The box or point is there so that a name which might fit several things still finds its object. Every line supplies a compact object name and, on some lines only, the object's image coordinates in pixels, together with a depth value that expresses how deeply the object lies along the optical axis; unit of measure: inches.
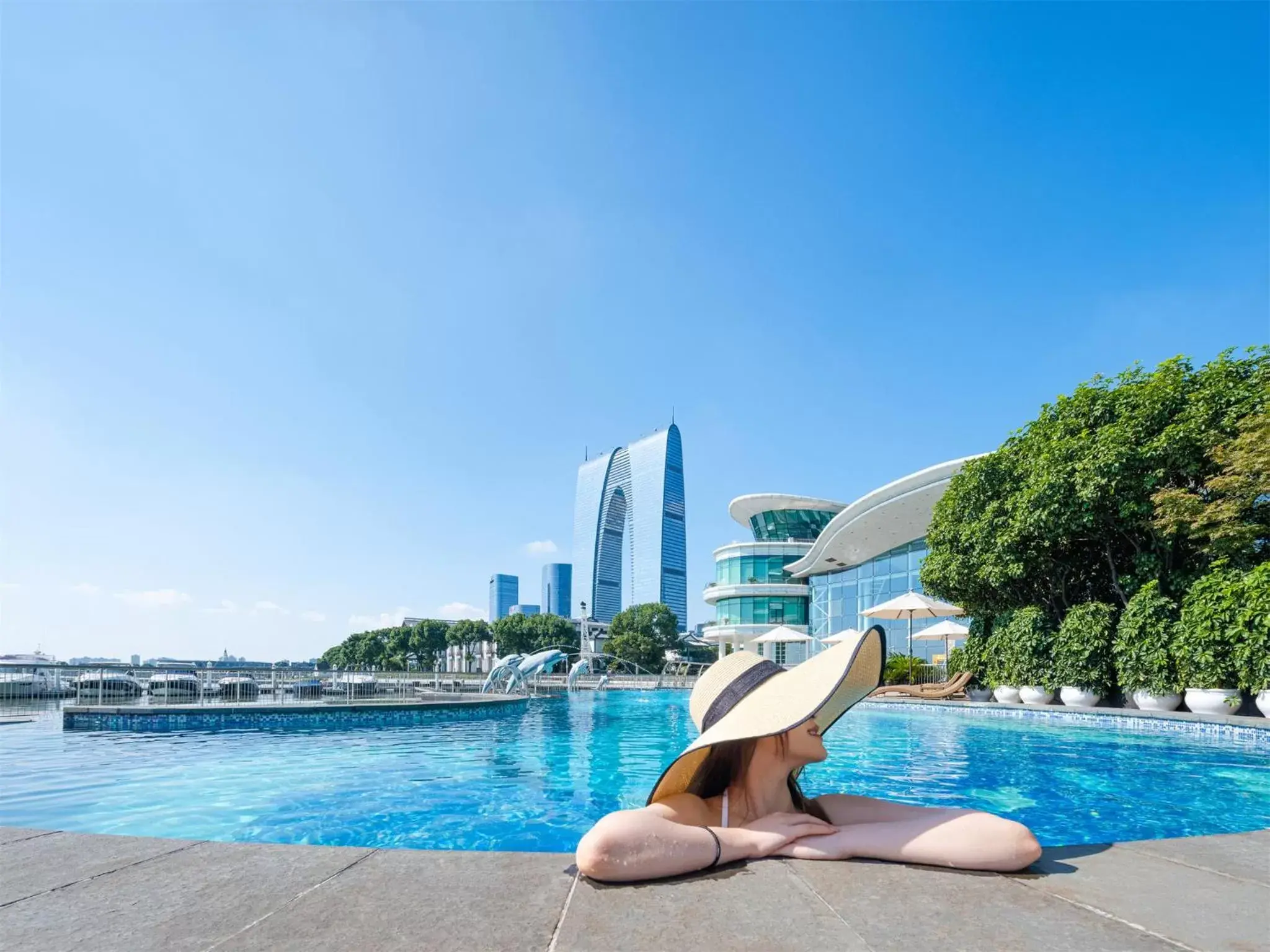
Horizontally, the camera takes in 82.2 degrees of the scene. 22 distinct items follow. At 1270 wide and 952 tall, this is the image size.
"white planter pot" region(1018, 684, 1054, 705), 602.5
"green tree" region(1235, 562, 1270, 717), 422.0
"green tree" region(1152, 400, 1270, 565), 443.8
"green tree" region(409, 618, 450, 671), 2723.9
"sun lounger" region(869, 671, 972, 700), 733.9
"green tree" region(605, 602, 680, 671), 2225.6
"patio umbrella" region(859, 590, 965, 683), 900.0
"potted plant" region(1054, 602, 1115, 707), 553.9
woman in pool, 97.0
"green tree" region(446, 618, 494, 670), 2623.0
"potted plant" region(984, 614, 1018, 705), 640.4
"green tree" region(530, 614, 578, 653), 2340.1
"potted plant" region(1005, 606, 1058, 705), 600.7
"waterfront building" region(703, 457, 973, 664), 1416.1
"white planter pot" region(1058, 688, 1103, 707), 561.9
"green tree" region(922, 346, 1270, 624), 500.4
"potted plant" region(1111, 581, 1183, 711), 488.7
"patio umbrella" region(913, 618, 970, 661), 876.0
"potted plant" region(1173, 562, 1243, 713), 444.5
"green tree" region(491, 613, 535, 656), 2397.9
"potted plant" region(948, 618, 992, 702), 709.3
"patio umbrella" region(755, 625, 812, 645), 1043.3
